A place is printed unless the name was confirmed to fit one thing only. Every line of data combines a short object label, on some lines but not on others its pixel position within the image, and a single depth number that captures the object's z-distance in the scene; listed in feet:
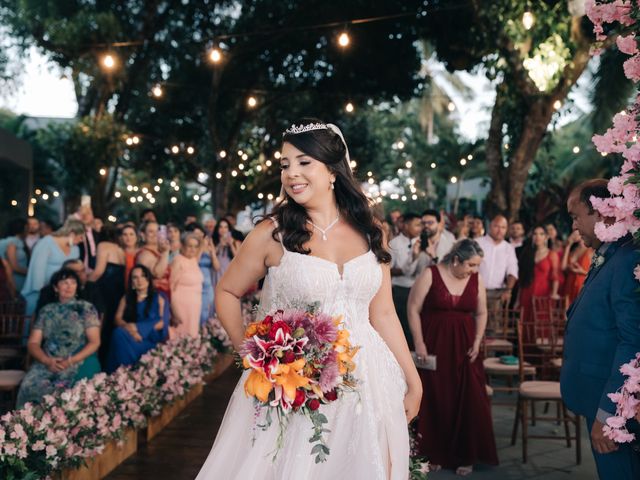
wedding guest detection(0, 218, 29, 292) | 34.37
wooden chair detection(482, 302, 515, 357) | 28.60
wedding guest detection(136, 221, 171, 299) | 30.32
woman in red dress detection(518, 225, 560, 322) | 34.73
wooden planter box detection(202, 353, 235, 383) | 32.30
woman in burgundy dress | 20.95
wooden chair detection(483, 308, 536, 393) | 24.80
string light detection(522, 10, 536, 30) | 36.29
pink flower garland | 10.73
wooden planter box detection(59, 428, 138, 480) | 16.89
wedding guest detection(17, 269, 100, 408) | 21.06
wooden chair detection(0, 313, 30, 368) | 25.79
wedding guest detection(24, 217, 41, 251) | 37.78
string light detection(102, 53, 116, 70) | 45.16
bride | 10.03
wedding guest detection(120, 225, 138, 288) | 30.25
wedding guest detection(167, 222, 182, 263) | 35.96
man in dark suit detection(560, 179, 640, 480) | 11.32
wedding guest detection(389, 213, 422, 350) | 30.83
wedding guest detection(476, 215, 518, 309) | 34.50
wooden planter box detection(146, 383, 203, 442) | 22.72
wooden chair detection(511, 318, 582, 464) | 21.61
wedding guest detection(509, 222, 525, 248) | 40.34
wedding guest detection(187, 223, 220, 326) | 36.00
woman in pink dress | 31.12
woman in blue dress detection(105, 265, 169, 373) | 25.59
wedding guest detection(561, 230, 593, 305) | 37.07
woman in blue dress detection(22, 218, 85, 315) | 28.45
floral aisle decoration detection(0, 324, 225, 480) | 14.60
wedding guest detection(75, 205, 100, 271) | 32.54
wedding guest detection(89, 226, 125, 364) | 28.86
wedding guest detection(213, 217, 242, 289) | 41.45
